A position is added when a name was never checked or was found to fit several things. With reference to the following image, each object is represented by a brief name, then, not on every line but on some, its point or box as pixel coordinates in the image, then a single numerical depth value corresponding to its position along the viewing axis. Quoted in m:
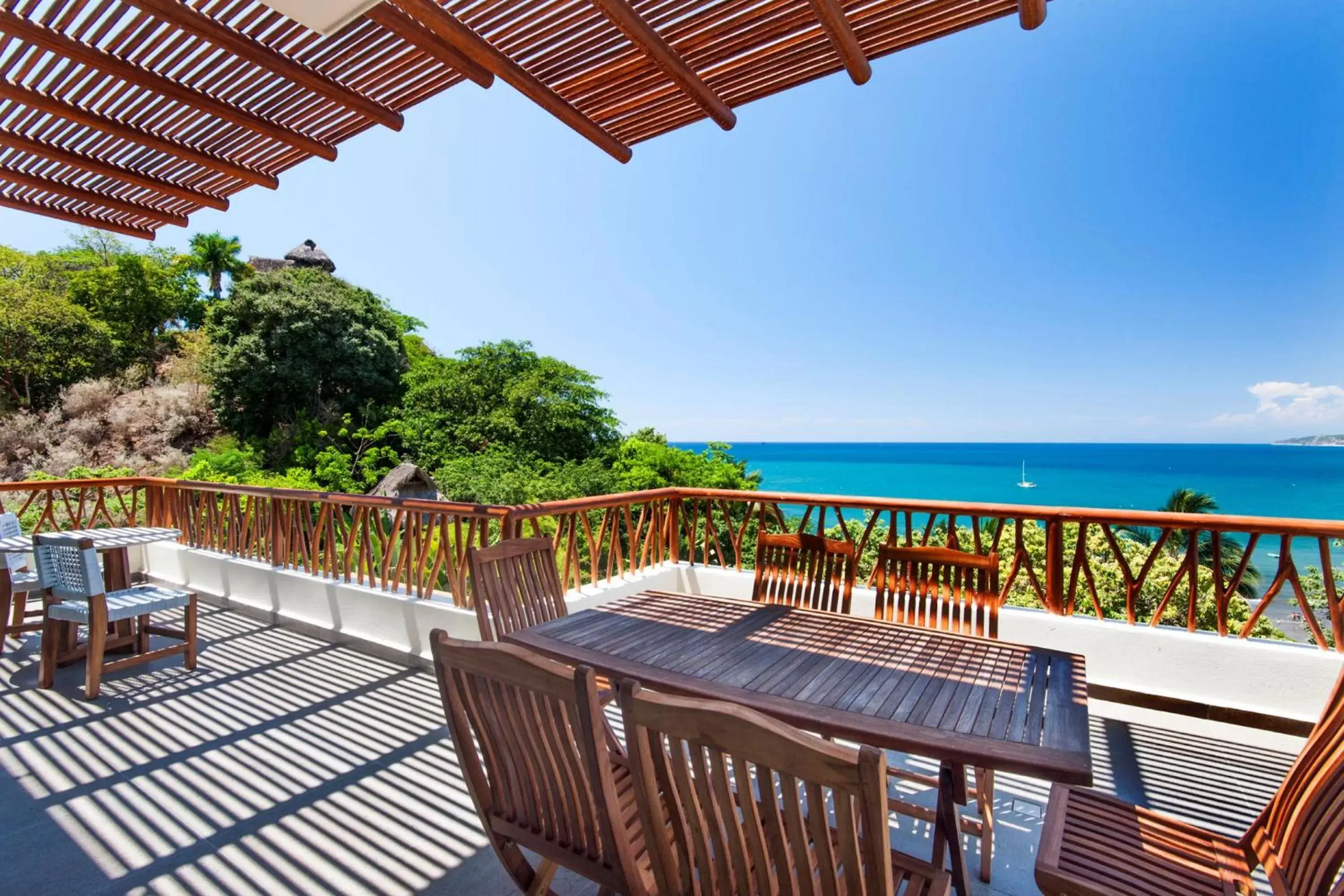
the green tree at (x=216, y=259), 23.89
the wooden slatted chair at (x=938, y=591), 2.62
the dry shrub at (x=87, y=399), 14.88
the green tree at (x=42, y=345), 14.95
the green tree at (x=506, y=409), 15.03
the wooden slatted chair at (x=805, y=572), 3.01
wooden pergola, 1.61
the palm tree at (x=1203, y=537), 16.33
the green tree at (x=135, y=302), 18.06
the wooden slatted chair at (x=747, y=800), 0.93
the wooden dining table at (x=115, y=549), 4.04
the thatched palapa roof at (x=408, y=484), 13.30
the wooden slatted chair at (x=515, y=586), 2.57
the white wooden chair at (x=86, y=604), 3.52
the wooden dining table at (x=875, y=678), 1.54
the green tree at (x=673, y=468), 13.41
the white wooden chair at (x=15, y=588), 4.14
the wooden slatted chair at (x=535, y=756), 1.26
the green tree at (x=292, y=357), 15.66
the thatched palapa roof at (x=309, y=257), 25.09
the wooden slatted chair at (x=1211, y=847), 1.32
